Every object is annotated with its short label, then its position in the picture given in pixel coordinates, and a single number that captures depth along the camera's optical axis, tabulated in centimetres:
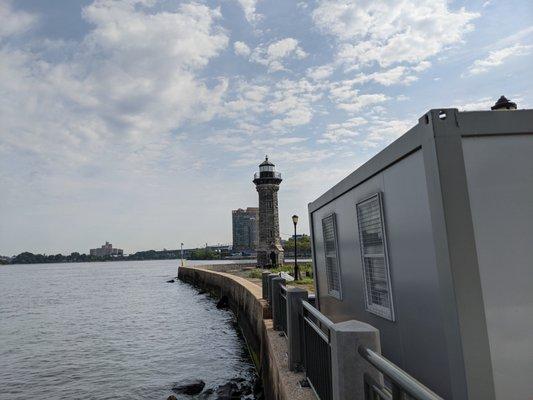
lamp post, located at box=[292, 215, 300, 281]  2638
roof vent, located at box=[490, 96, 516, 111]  478
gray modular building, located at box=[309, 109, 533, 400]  329
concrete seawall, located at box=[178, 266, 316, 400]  578
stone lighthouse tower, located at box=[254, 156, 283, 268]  4822
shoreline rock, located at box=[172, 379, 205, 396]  1239
